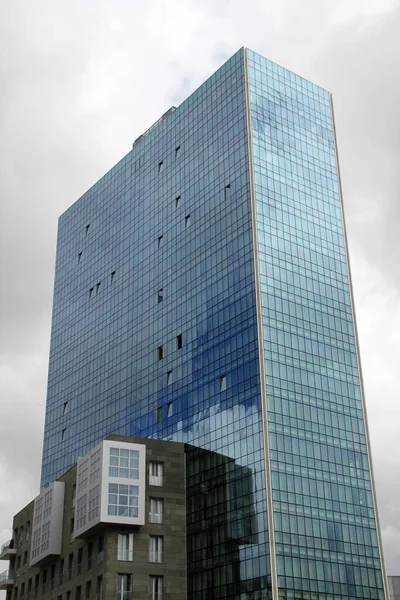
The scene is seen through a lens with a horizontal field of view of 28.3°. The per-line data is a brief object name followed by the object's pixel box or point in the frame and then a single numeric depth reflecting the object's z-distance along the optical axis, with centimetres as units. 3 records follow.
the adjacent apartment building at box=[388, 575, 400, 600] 9988
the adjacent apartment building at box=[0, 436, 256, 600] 8556
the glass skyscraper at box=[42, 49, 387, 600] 8569
